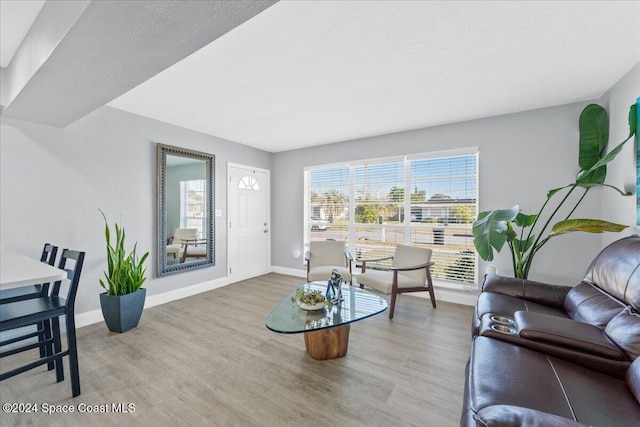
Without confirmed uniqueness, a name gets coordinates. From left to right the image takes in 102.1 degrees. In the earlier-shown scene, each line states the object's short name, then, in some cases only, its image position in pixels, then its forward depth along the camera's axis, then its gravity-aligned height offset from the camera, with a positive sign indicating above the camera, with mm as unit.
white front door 4703 -223
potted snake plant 2729 -910
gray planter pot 2717 -1071
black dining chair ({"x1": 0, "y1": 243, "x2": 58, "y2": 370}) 1969 -767
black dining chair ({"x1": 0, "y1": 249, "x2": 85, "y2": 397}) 1618 -682
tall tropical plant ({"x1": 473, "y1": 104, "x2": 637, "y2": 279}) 2344 -23
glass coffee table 1980 -878
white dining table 1403 -383
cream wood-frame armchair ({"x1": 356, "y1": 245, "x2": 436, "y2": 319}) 3127 -846
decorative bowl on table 2229 -790
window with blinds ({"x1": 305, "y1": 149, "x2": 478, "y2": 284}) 3729 +70
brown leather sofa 1005 -749
